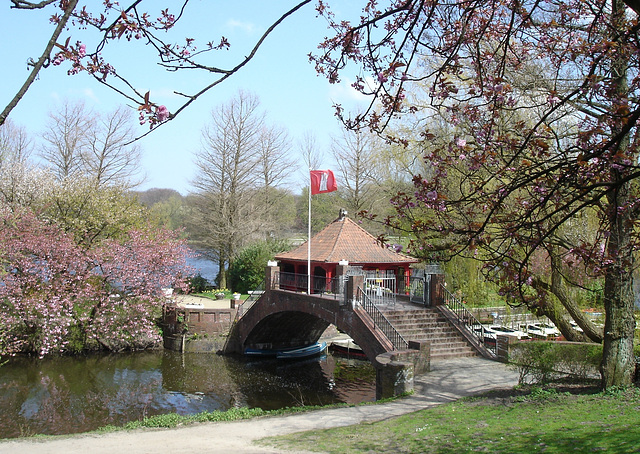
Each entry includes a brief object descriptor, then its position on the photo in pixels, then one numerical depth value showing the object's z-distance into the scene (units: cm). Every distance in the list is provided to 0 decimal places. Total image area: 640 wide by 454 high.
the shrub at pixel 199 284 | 4026
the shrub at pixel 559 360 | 1230
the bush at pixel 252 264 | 3738
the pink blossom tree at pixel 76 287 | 2248
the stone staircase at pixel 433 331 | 1777
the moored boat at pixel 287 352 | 2725
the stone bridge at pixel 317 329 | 1386
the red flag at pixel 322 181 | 2262
